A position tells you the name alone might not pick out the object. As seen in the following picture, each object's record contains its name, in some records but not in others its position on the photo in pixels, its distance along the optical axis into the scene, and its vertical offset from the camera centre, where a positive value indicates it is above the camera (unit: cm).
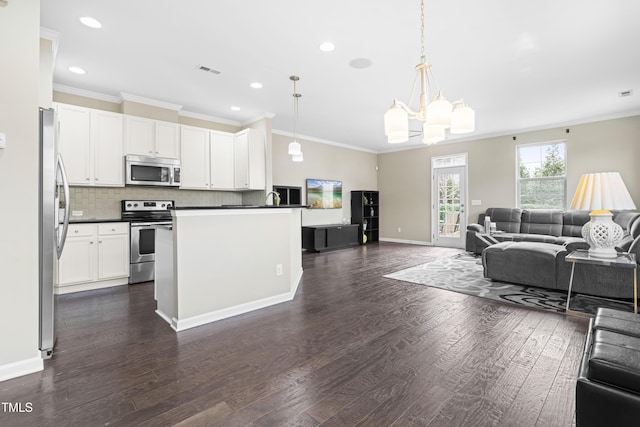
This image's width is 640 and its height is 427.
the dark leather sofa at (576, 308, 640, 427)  119 -71
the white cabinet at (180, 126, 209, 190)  517 +93
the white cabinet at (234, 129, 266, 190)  562 +95
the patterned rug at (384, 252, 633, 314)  331 -100
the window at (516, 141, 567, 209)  656 +81
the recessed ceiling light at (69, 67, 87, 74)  385 +180
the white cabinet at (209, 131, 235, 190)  558 +94
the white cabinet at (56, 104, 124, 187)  409 +91
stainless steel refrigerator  218 -11
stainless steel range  439 -38
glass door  789 +14
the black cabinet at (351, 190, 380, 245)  858 -9
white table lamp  287 +6
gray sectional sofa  339 -61
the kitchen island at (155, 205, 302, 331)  275 -53
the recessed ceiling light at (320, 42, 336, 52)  327 +180
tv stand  714 -63
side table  274 -45
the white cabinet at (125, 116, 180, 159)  459 +115
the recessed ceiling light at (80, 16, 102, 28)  286 +181
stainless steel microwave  454 +62
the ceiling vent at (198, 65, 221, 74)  383 +182
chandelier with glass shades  264 +84
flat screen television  764 +45
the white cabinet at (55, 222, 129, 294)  388 -63
